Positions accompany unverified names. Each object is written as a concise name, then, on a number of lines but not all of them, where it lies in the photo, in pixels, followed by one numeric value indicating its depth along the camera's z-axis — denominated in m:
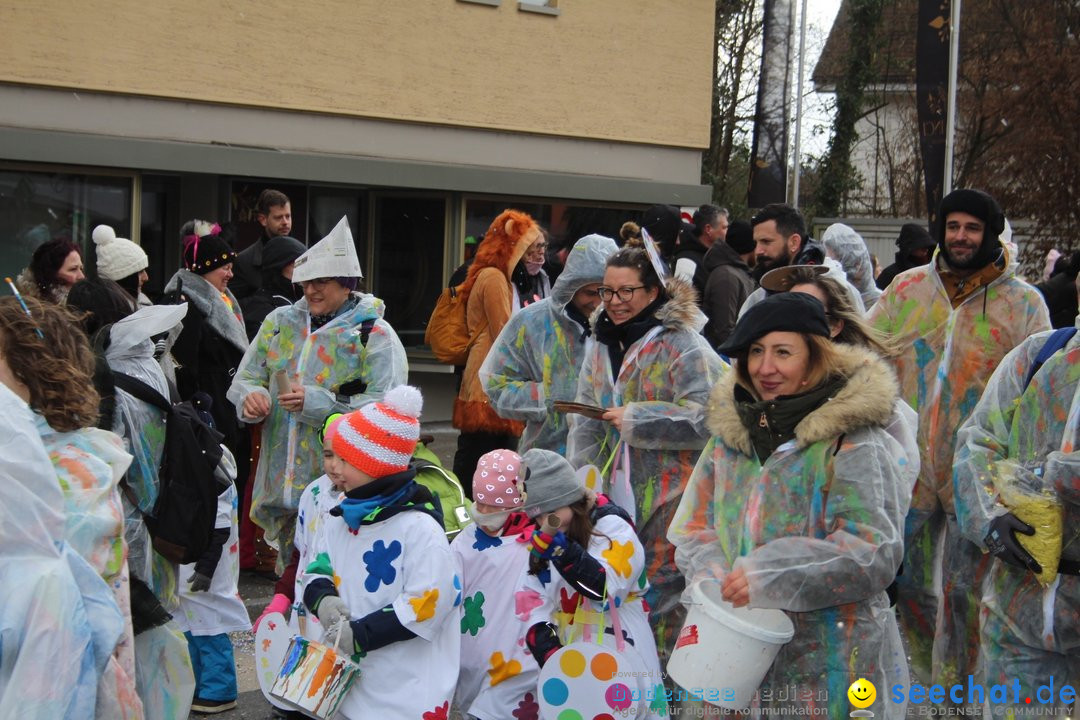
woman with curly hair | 3.55
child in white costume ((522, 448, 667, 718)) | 4.69
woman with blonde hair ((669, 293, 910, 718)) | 3.53
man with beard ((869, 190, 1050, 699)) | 5.61
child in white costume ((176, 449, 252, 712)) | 5.68
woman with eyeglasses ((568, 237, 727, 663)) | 5.20
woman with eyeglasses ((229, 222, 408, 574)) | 6.21
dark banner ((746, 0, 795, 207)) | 17.80
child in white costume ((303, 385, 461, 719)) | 4.12
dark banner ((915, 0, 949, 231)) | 17.44
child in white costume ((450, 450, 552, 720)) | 4.84
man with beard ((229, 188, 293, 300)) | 9.16
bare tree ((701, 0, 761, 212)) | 26.83
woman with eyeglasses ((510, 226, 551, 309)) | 7.88
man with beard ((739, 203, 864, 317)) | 7.16
